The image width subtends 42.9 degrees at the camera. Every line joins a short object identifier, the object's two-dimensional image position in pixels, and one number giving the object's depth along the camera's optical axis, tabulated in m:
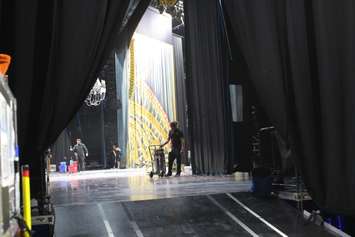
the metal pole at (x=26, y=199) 2.98
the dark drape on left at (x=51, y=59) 4.75
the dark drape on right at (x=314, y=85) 5.00
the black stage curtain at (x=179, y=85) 19.88
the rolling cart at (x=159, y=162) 10.79
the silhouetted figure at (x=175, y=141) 10.48
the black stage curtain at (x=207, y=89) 10.43
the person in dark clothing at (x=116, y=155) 19.86
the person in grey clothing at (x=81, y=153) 18.62
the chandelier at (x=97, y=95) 20.37
